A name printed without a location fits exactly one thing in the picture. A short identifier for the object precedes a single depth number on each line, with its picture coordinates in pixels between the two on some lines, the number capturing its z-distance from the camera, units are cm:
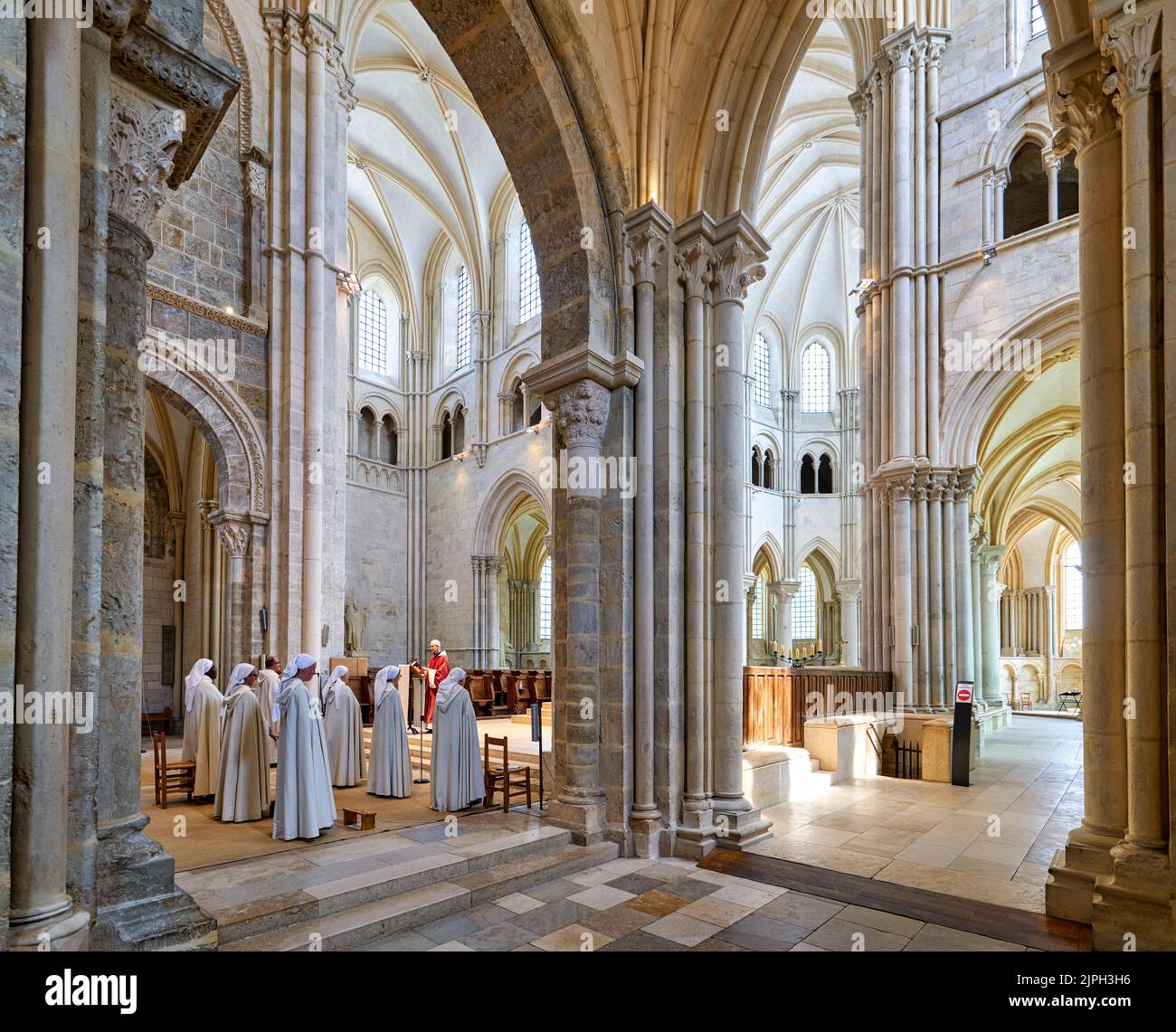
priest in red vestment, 799
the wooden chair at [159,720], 1288
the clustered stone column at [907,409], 1283
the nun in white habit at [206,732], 773
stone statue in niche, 2241
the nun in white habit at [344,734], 870
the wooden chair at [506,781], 690
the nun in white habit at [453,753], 705
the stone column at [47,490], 235
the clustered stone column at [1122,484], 399
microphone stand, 887
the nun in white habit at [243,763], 674
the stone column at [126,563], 298
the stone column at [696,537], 636
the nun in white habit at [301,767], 591
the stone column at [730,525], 653
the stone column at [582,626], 637
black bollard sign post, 977
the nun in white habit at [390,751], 776
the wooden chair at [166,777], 721
